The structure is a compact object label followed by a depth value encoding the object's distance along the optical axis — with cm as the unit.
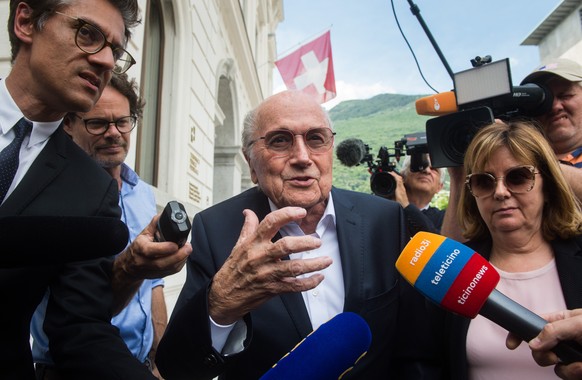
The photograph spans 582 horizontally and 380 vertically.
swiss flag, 1113
